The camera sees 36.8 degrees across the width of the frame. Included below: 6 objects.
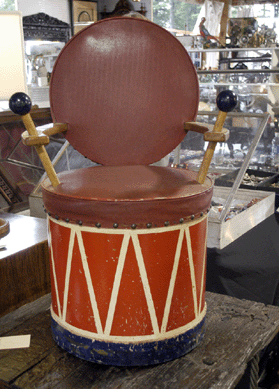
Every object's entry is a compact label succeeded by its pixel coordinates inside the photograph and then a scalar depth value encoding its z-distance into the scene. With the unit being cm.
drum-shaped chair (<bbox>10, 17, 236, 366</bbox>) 113
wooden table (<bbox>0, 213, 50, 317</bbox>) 172
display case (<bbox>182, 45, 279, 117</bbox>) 356
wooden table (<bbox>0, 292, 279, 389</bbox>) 115
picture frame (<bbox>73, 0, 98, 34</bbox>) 767
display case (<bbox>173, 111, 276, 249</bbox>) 219
